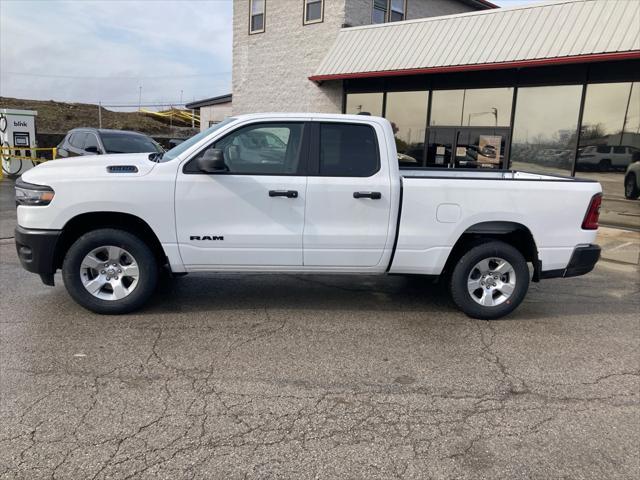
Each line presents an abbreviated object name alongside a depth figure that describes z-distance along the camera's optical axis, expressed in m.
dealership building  10.88
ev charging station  17.22
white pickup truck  4.84
